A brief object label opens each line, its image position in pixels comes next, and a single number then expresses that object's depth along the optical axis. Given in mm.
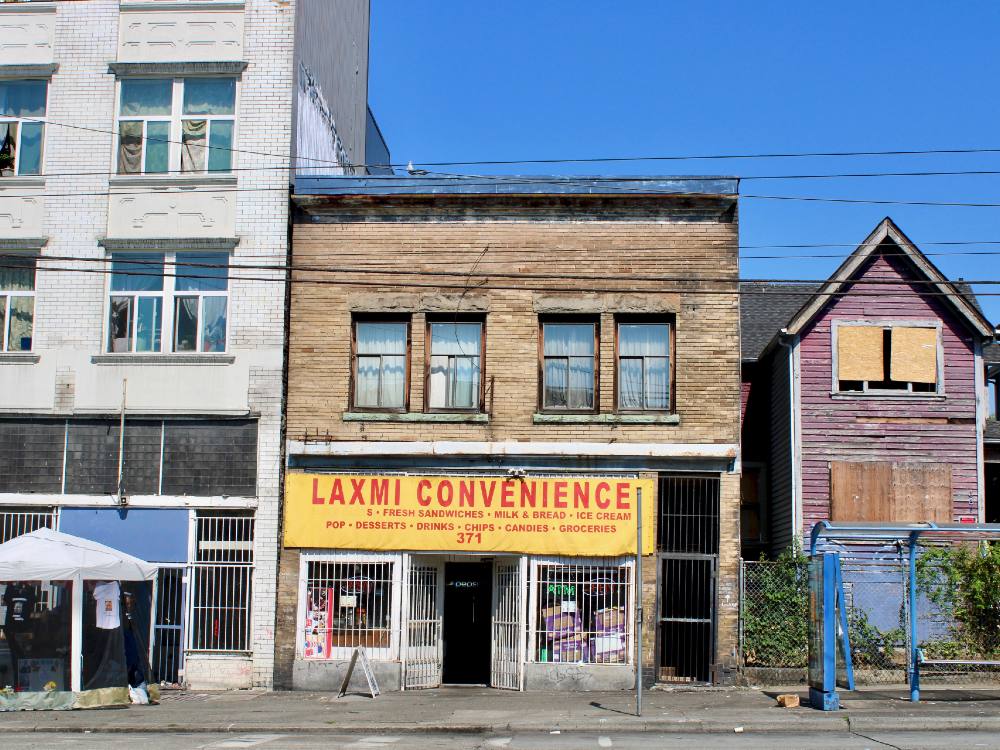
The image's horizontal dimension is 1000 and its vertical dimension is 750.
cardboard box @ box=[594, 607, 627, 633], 18516
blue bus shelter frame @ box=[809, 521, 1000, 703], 15820
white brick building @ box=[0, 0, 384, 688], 19031
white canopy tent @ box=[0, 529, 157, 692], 16141
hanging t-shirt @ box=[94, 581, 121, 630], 16906
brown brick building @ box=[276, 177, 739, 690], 18623
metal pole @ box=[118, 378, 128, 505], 19158
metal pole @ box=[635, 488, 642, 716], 15059
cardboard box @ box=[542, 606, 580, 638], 18516
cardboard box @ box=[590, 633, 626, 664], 18422
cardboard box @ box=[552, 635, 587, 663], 18422
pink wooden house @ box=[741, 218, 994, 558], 20438
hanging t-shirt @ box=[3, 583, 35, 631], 16781
